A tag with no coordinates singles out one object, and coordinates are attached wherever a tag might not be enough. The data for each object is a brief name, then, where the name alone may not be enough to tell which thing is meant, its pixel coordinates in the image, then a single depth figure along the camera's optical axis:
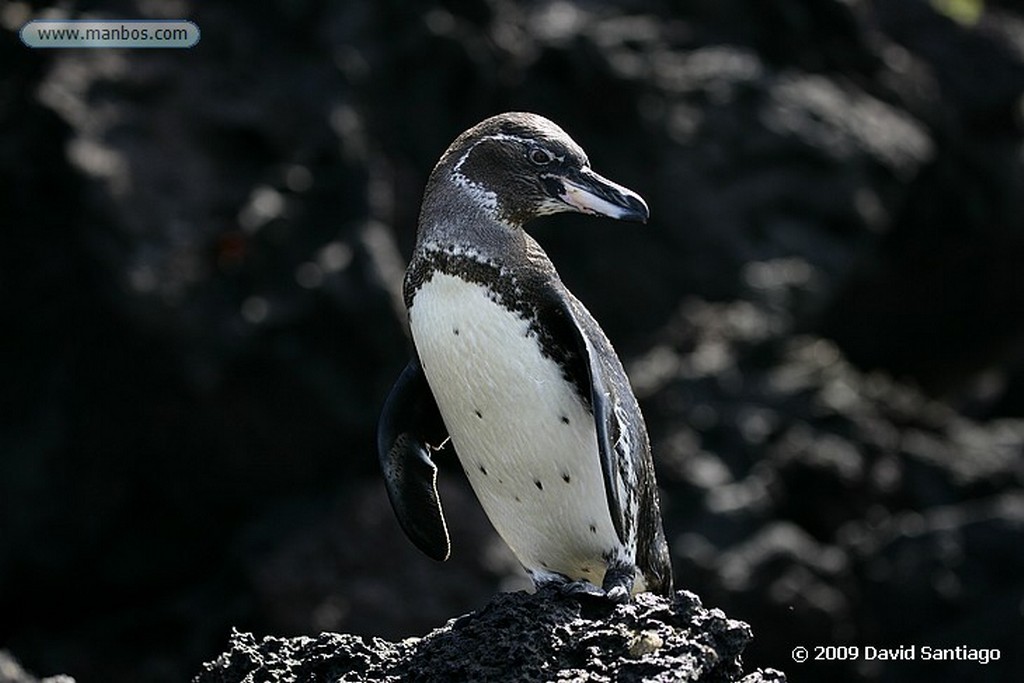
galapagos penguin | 11.08
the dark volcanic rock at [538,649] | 9.69
